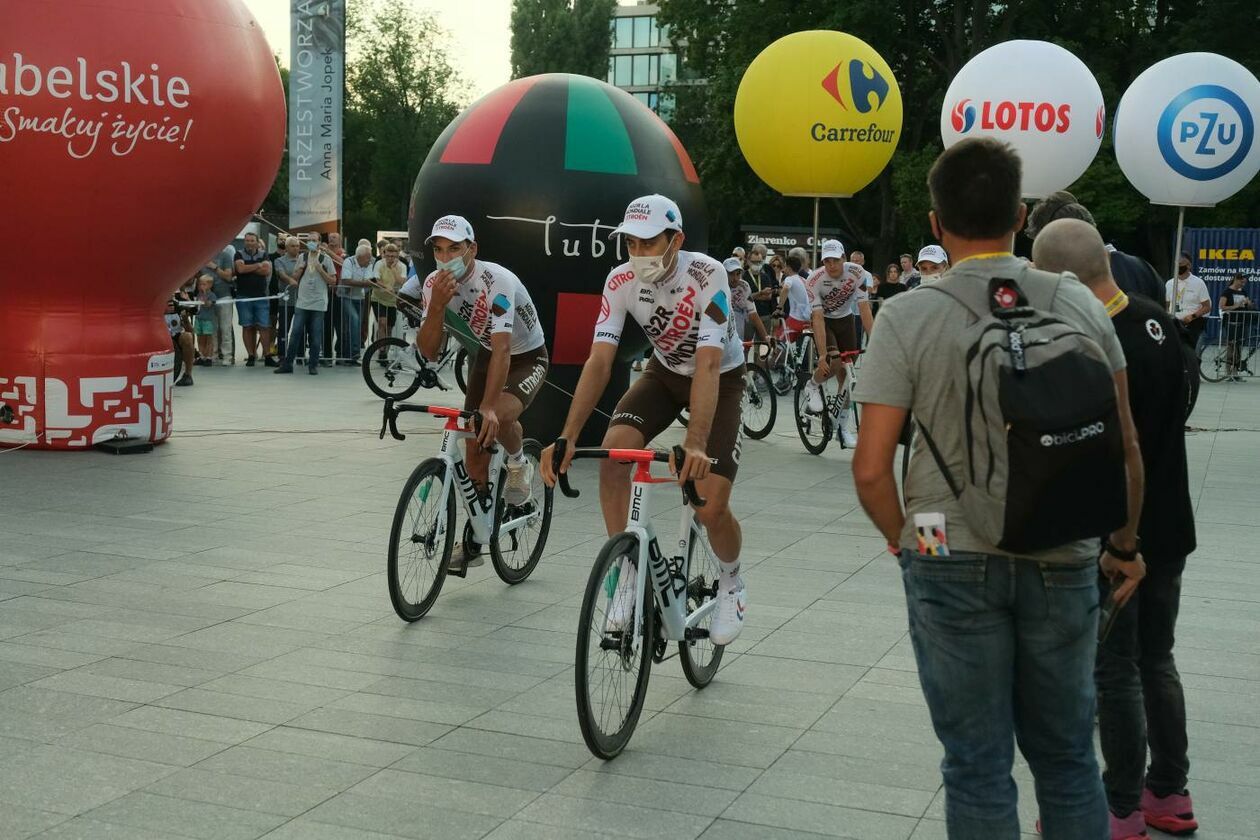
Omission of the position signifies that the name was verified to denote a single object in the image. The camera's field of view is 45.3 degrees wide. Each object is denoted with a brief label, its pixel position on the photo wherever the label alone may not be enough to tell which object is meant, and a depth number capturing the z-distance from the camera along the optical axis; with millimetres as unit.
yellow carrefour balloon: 17109
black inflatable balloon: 11859
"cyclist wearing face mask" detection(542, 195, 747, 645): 5824
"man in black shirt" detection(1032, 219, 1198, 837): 4281
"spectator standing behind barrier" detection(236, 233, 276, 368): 21922
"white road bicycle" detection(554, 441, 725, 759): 5059
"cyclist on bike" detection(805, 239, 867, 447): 13688
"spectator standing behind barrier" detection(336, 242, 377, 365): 22703
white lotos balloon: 15281
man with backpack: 3162
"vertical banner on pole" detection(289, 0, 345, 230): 26250
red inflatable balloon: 11469
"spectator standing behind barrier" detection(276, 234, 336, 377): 21047
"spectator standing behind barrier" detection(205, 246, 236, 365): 21703
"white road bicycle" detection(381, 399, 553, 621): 6926
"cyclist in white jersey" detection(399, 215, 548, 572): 7492
